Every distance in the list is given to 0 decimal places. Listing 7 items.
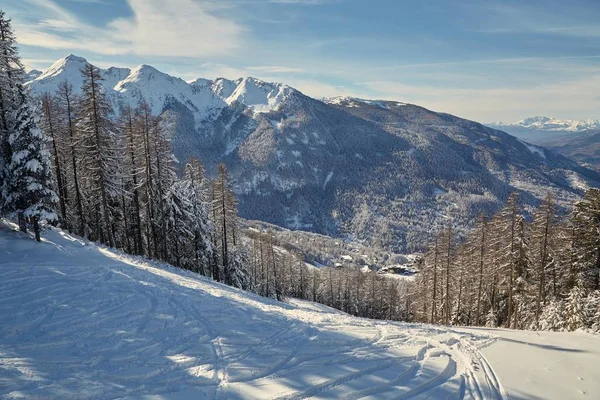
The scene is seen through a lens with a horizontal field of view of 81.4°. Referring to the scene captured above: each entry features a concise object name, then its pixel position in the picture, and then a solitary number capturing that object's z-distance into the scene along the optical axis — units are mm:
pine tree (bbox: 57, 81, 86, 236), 26594
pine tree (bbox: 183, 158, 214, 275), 34719
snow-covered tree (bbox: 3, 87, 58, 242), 19594
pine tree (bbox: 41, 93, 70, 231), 27734
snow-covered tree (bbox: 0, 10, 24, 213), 19656
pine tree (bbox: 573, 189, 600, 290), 23875
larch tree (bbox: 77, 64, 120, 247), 24734
